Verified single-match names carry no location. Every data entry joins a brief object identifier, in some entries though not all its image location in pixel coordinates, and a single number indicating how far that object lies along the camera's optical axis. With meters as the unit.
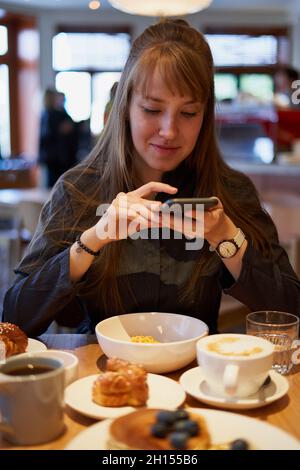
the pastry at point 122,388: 1.00
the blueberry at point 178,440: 0.80
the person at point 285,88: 5.54
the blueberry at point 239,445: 0.82
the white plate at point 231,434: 0.84
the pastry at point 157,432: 0.81
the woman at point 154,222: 1.43
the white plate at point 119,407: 0.98
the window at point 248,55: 10.48
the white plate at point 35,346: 1.28
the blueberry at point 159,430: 0.82
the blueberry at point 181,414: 0.84
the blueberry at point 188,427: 0.83
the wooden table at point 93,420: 0.95
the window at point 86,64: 10.50
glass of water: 1.24
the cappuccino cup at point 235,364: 0.98
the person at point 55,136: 8.20
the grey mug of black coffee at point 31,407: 0.89
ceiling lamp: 3.65
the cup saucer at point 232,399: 1.01
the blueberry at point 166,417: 0.83
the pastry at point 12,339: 1.21
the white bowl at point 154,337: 1.16
